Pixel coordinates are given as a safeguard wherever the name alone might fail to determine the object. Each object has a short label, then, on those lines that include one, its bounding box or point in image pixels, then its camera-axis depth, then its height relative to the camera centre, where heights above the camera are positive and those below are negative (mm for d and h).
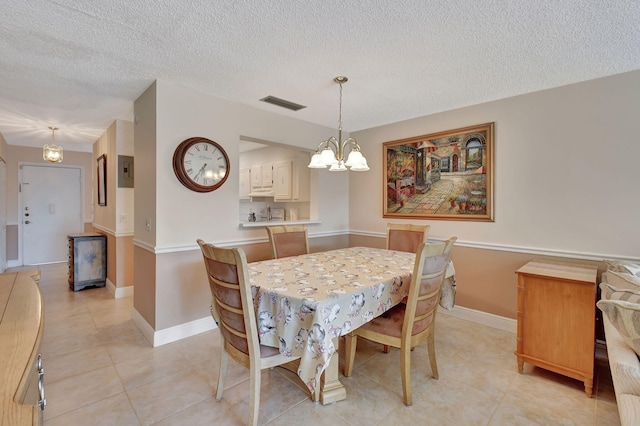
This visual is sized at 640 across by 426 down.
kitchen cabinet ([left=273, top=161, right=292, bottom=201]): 4805 +469
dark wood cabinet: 3996 -732
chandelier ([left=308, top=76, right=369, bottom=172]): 2355 +398
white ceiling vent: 3012 +1145
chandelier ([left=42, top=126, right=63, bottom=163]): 4070 +787
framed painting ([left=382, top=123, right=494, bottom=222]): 3061 +396
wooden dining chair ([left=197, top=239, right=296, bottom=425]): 1483 -555
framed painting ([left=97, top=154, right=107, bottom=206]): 4188 +434
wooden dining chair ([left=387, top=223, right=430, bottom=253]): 2990 -287
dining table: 1449 -528
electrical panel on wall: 3742 +494
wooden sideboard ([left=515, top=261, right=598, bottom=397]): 1925 -777
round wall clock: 2664 +433
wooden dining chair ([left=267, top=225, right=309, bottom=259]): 2781 -311
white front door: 5445 -24
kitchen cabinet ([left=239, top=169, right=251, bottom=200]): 5781 +510
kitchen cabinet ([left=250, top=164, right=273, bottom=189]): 5227 +617
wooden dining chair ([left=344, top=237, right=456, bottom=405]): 1741 -695
